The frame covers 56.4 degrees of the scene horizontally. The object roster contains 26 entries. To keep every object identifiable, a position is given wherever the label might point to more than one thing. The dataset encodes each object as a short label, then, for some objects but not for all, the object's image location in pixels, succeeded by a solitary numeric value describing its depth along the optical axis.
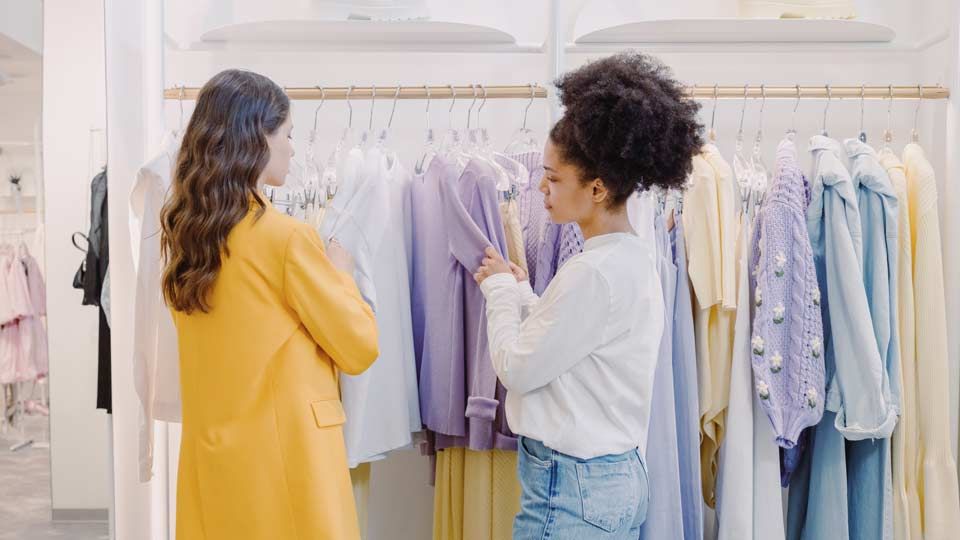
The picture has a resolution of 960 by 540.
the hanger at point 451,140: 2.47
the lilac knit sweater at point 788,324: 2.21
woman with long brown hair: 1.78
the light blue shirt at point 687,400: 2.28
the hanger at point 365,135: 2.47
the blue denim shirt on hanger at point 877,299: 2.26
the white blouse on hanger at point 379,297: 2.19
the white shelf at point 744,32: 2.58
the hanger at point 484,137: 2.48
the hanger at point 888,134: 2.51
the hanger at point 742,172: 2.42
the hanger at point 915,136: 2.47
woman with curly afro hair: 1.61
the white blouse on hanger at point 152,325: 2.22
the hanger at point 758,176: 2.40
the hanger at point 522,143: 2.48
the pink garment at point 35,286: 2.22
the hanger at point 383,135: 2.47
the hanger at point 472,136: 2.48
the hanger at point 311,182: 2.41
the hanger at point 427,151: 2.50
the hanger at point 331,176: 2.37
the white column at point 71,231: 2.28
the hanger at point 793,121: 2.91
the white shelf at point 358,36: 2.58
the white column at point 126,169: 2.40
